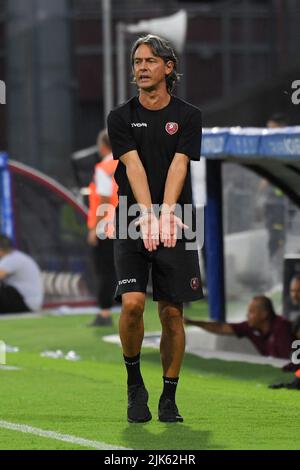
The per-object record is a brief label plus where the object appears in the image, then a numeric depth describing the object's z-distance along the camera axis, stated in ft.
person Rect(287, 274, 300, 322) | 44.65
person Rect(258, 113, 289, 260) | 49.44
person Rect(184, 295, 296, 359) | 43.09
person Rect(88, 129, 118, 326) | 52.13
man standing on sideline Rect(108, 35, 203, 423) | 28.25
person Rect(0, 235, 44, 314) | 59.36
